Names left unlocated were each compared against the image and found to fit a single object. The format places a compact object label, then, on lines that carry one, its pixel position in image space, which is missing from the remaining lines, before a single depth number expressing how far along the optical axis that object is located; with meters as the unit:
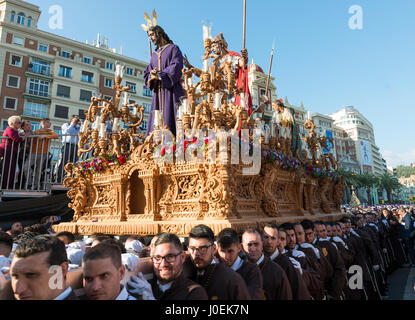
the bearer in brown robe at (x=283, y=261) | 3.51
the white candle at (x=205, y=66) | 6.12
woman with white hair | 8.73
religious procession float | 5.50
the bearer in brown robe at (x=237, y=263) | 2.94
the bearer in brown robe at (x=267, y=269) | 3.23
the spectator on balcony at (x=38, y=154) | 9.22
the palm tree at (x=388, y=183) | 68.75
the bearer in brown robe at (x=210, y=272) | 2.64
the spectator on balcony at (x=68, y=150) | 10.65
